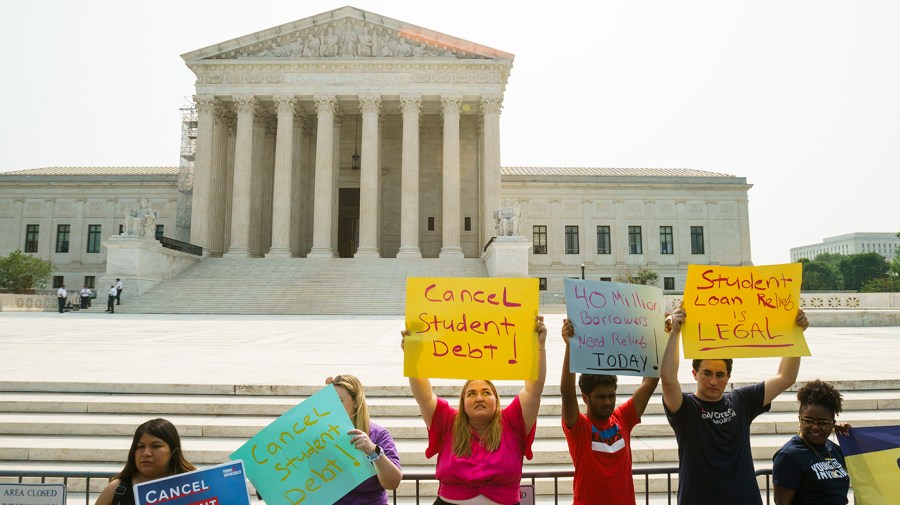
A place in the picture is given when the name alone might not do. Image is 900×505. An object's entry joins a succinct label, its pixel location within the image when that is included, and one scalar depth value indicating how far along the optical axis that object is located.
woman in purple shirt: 3.55
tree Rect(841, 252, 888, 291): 88.38
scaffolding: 44.81
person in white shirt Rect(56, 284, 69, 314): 27.81
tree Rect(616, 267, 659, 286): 42.18
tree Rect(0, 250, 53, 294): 38.78
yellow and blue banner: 3.50
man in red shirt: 3.56
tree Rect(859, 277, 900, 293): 53.66
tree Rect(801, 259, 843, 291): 91.87
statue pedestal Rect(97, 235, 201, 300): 29.84
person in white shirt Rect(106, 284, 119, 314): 26.84
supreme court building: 38.94
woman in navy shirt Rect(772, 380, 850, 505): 3.46
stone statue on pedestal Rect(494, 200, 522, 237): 32.12
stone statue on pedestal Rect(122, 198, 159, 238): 30.94
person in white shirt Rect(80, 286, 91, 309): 29.66
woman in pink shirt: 3.45
